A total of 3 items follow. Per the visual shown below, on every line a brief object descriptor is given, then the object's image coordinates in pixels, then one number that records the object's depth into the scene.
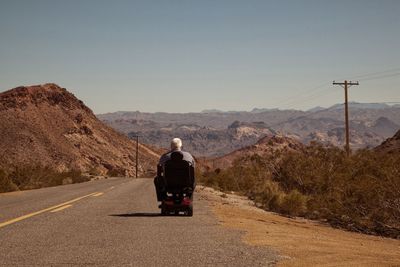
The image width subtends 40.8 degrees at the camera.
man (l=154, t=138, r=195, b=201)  12.64
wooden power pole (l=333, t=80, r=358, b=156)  42.88
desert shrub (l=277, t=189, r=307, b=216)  22.69
